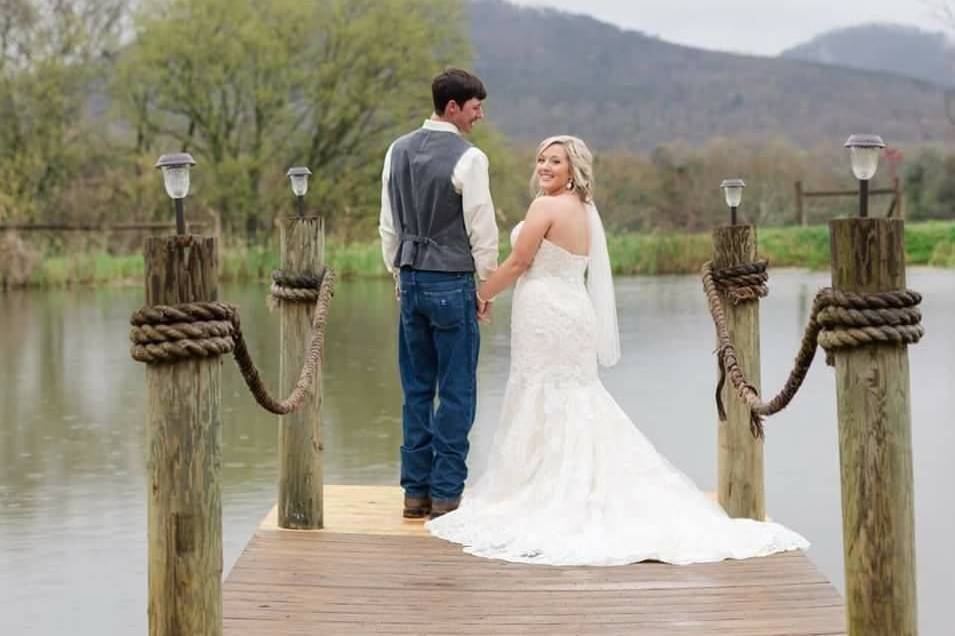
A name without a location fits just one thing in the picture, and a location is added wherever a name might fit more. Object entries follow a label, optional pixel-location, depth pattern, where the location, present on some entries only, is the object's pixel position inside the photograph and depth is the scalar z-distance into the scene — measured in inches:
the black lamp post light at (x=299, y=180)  344.8
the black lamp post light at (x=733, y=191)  354.8
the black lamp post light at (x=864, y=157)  226.2
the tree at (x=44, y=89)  1736.2
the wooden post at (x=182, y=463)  215.4
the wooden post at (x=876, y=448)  217.8
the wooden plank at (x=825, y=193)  1448.0
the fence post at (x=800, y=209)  1849.0
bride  324.7
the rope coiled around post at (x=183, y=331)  213.6
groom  334.4
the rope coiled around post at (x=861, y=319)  215.5
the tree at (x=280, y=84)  1730.7
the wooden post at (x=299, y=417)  336.1
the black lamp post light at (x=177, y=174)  233.8
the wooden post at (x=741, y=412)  345.3
